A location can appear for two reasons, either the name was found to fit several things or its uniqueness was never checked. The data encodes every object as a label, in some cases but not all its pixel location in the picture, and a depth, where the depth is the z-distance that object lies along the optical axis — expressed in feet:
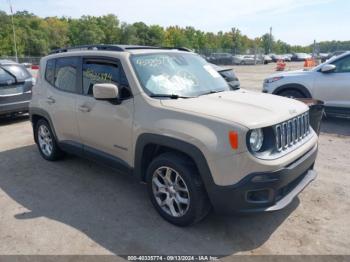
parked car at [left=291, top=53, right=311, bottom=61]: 188.96
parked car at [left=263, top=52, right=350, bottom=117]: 24.99
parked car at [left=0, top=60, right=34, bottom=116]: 27.37
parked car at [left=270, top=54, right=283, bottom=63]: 186.62
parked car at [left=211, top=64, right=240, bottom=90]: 32.11
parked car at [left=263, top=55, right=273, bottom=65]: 168.86
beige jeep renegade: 10.18
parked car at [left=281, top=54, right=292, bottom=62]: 192.52
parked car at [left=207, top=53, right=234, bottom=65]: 158.51
